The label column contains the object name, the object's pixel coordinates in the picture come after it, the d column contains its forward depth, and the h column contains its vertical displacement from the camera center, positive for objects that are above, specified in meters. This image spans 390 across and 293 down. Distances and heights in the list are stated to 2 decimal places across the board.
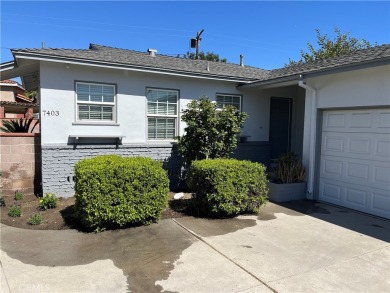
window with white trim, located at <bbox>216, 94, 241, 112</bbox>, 9.61 +1.03
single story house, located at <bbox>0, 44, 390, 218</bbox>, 6.48 +0.57
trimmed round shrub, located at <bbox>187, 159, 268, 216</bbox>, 5.92 -1.08
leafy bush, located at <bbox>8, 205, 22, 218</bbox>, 6.07 -1.71
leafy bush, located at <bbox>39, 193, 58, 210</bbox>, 6.57 -1.63
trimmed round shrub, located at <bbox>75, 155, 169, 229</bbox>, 5.03 -1.07
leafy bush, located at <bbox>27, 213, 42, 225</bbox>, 5.59 -1.71
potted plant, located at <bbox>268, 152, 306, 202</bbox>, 7.59 -1.21
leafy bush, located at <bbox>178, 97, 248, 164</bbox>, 7.63 +0.07
